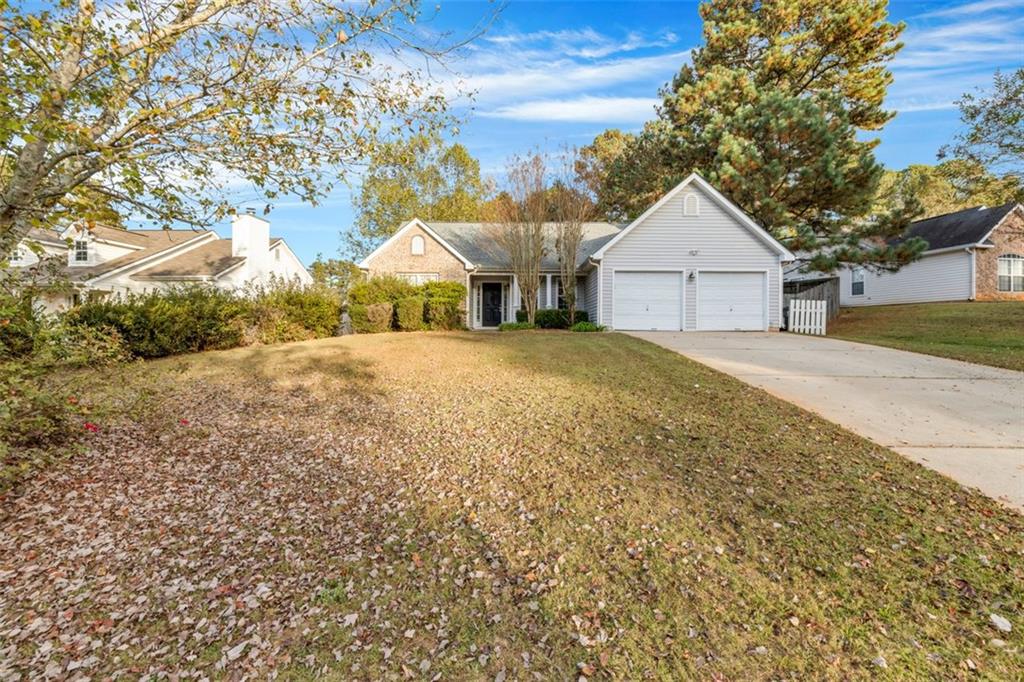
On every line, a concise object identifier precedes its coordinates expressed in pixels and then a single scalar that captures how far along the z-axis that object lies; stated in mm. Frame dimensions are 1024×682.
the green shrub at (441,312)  16016
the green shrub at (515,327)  16978
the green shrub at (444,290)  16297
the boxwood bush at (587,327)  15641
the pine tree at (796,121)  18031
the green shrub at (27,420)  3906
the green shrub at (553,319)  17422
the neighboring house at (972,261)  20844
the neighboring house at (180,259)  19312
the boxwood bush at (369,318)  15102
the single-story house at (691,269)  15688
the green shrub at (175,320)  10062
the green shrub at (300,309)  12664
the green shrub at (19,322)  3932
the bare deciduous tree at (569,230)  16922
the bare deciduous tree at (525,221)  16609
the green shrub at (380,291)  15547
